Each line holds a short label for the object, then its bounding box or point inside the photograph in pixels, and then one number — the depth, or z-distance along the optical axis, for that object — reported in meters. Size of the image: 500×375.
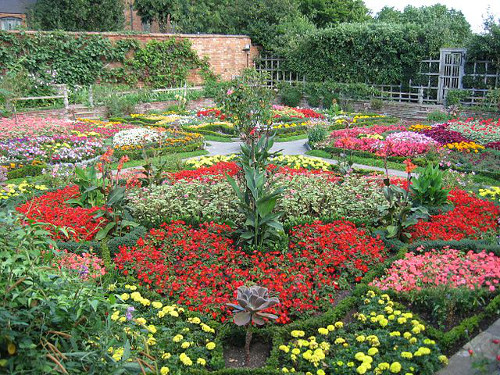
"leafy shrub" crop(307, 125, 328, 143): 11.43
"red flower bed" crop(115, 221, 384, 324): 4.07
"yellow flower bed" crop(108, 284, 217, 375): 3.10
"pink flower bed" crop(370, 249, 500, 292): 3.96
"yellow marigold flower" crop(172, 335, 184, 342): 3.35
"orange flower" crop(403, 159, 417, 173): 5.07
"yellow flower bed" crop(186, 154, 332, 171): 8.77
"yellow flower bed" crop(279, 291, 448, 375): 3.06
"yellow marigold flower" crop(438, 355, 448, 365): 3.07
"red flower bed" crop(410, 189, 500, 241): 5.27
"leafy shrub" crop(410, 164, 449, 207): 5.83
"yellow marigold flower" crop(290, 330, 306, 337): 3.51
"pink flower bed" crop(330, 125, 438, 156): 10.05
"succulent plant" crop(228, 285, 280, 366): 3.31
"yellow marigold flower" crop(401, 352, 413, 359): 3.07
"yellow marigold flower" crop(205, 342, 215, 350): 3.36
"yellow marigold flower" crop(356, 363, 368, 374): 2.96
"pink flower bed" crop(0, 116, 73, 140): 10.61
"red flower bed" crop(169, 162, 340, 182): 7.35
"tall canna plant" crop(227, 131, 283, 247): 4.86
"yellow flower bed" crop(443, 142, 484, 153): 10.12
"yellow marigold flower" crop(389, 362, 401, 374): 2.94
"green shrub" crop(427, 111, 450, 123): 15.20
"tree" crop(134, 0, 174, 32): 25.08
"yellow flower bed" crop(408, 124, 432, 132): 12.24
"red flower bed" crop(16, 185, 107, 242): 5.32
